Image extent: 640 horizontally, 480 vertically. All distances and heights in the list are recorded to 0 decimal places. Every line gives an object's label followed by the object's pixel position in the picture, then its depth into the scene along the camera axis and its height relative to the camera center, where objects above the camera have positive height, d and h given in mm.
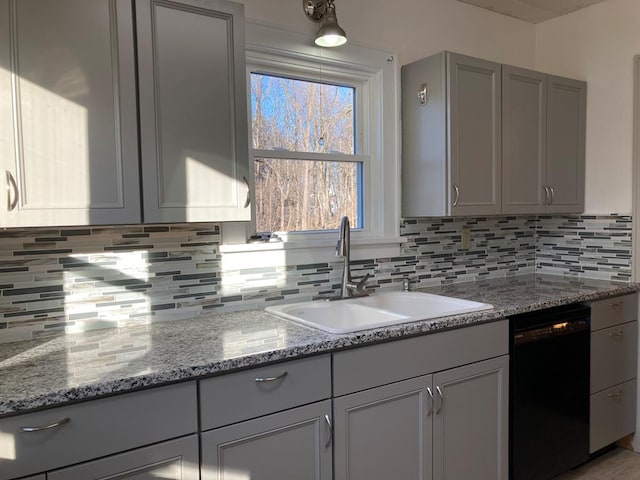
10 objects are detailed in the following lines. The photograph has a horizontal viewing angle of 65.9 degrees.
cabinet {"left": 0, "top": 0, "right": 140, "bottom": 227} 1411 +315
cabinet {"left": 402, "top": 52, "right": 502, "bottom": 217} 2455 +385
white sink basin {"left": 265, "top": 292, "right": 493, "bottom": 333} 2115 -440
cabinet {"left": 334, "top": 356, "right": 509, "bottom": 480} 1765 -841
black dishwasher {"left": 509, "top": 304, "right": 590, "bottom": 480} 2221 -860
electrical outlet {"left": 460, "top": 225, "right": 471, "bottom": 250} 2959 -155
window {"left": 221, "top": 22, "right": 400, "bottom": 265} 2312 +344
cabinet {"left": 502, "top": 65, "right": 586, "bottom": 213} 2691 +390
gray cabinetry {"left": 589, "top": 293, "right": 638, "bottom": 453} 2584 -873
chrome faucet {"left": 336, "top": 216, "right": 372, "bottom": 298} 2309 -267
